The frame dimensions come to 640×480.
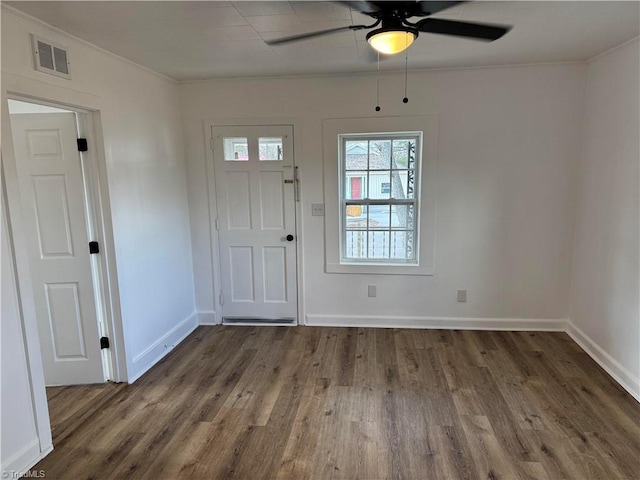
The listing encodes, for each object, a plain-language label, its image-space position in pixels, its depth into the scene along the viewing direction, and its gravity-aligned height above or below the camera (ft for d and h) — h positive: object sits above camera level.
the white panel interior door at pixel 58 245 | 9.12 -1.43
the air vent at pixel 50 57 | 7.48 +2.52
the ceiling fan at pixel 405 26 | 5.90 +2.40
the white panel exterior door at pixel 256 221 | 12.99 -1.36
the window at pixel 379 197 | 12.80 -0.62
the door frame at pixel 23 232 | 6.80 -0.83
